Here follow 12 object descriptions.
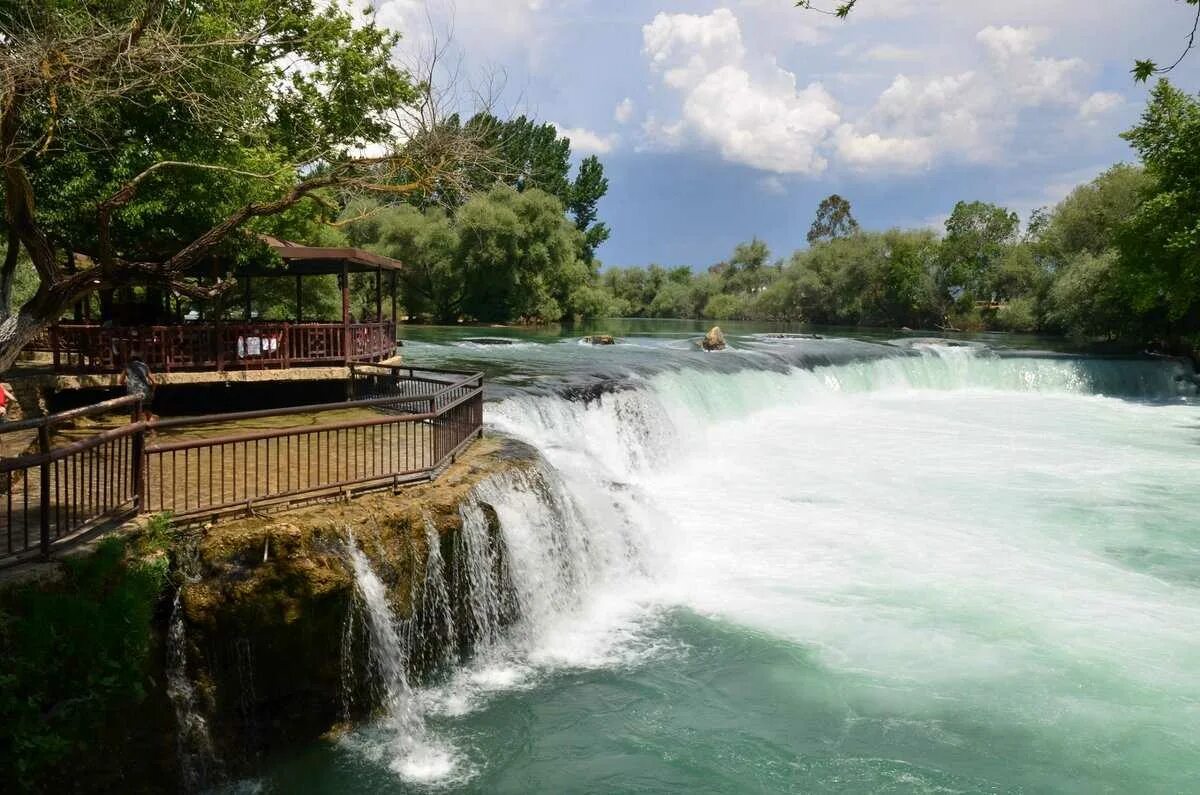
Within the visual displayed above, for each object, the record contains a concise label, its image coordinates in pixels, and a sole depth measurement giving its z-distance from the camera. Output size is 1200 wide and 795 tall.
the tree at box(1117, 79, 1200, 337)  27.69
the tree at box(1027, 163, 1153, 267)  44.28
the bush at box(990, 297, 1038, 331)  54.91
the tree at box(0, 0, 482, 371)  7.59
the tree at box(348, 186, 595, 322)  55.38
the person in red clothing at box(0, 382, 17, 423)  10.58
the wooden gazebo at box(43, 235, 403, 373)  13.54
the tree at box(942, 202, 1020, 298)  65.69
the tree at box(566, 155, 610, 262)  81.62
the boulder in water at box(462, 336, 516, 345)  38.09
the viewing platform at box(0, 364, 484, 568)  6.41
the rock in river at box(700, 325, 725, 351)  36.19
